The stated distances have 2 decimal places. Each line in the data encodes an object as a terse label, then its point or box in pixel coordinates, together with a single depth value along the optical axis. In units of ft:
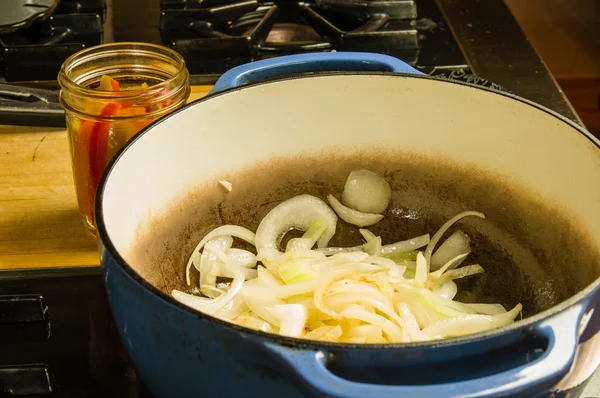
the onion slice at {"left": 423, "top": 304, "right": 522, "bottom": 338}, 2.42
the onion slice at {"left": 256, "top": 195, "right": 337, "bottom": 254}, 2.74
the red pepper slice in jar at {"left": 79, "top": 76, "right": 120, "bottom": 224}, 2.69
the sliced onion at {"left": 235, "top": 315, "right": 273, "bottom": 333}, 2.46
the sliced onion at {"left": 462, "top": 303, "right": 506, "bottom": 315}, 2.59
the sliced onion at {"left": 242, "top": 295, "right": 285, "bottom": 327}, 2.48
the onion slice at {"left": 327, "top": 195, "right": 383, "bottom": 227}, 2.78
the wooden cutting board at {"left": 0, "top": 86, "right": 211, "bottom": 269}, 2.77
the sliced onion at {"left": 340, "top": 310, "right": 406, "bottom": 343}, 2.42
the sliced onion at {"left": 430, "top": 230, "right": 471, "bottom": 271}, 2.73
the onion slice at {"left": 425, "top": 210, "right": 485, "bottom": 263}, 2.74
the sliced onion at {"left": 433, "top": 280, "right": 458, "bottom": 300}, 2.65
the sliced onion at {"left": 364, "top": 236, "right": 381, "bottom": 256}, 2.72
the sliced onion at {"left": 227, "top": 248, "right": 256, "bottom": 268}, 2.68
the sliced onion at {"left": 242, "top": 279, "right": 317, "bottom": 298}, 2.51
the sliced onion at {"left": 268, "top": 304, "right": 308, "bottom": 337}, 2.40
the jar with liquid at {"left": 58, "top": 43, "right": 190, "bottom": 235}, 2.69
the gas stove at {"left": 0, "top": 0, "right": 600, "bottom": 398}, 3.41
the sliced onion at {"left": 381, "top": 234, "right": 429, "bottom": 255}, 2.74
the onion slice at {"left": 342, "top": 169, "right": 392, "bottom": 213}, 2.77
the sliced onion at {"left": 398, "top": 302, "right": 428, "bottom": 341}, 2.42
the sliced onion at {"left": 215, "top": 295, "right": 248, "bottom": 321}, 2.51
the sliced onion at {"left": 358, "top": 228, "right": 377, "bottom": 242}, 2.76
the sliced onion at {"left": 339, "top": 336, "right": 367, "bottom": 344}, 2.40
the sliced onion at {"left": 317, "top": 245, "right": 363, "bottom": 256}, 2.74
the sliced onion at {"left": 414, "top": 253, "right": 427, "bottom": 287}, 2.60
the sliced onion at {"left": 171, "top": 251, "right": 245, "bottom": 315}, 2.50
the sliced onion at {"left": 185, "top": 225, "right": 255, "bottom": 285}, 2.64
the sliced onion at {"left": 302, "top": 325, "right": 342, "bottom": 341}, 2.37
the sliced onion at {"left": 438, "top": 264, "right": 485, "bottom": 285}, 2.67
